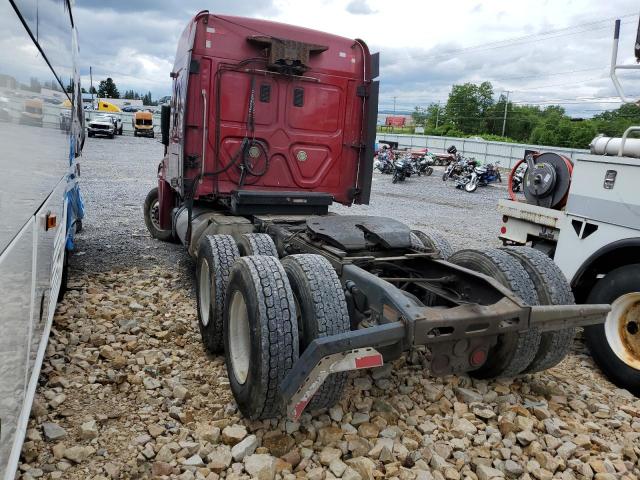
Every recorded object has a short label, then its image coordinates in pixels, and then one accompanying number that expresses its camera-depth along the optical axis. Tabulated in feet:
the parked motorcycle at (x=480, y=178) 65.00
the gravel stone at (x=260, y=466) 9.22
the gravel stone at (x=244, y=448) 9.71
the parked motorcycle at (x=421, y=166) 79.15
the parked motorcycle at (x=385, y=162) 81.51
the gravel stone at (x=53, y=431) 10.02
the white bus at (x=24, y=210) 6.29
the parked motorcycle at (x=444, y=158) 93.96
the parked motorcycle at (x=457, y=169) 74.54
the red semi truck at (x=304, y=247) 9.94
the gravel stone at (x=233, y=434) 10.15
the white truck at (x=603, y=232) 13.75
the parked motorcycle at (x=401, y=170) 70.49
